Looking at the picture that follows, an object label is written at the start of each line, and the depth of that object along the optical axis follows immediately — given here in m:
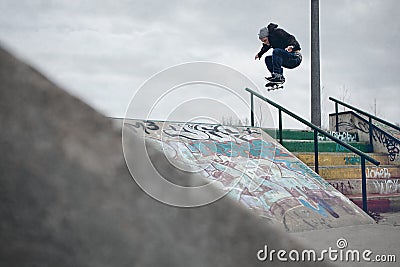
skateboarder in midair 9.97
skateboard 10.05
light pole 10.71
